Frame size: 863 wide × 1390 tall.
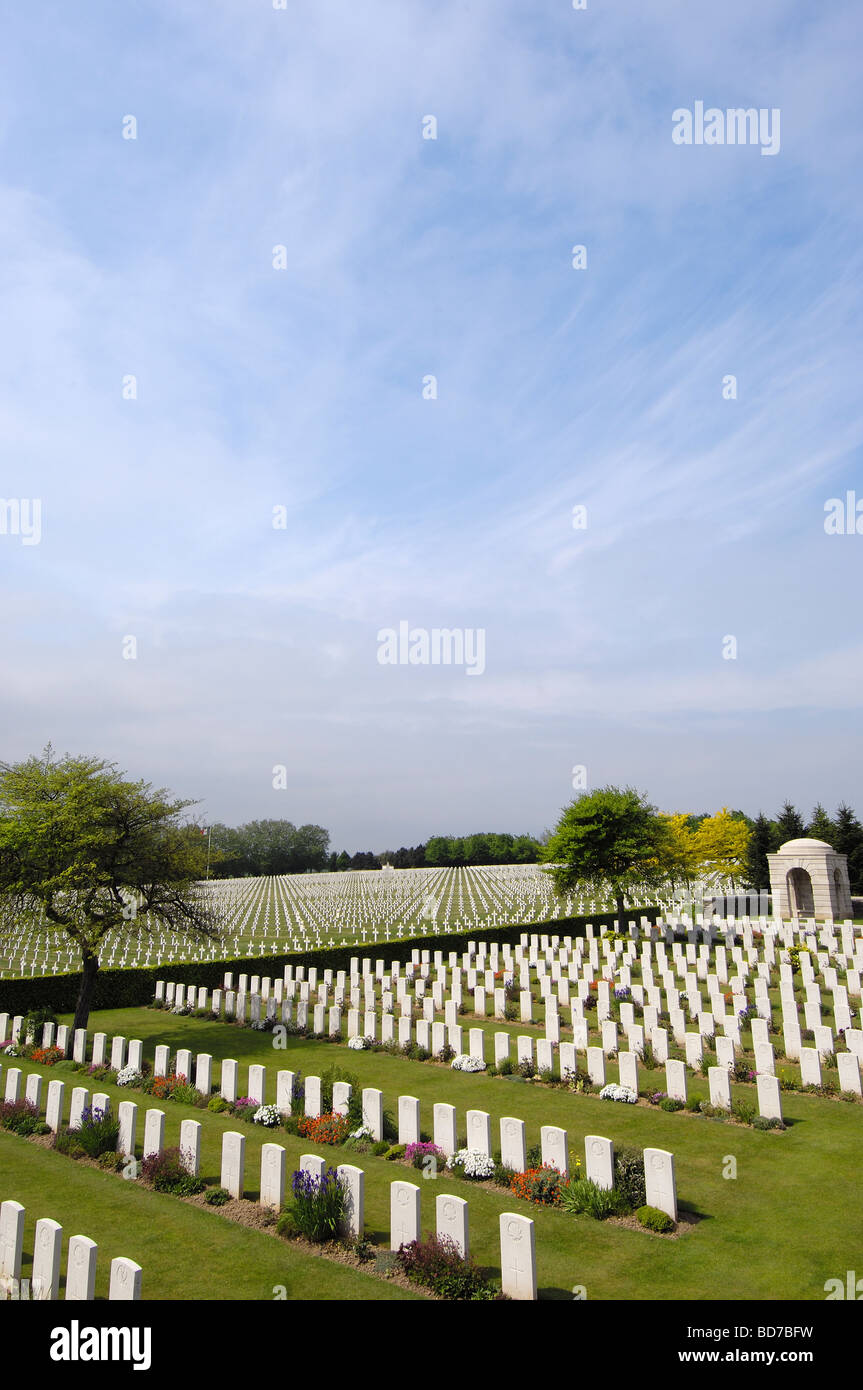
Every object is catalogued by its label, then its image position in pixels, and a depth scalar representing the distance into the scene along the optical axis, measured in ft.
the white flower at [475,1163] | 33.12
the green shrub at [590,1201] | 29.25
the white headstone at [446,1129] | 34.73
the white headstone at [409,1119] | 36.83
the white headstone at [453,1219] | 24.25
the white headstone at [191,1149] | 33.76
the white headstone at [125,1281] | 21.42
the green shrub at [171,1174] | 32.96
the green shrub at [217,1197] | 31.37
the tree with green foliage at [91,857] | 59.47
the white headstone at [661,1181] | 28.48
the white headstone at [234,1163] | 31.86
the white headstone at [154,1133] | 35.36
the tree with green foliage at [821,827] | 187.01
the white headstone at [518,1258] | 22.89
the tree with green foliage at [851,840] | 178.09
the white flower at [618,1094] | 43.11
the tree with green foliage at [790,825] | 207.72
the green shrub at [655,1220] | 27.84
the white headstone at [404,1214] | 25.99
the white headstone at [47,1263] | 23.13
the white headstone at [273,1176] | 30.37
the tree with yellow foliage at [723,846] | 201.46
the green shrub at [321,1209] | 27.63
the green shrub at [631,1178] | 29.58
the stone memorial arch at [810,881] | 132.98
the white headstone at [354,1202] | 27.45
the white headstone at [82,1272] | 22.17
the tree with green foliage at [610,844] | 114.93
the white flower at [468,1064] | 50.72
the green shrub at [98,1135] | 37.13
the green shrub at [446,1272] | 23.43
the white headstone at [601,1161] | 29.86
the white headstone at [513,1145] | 32.73
